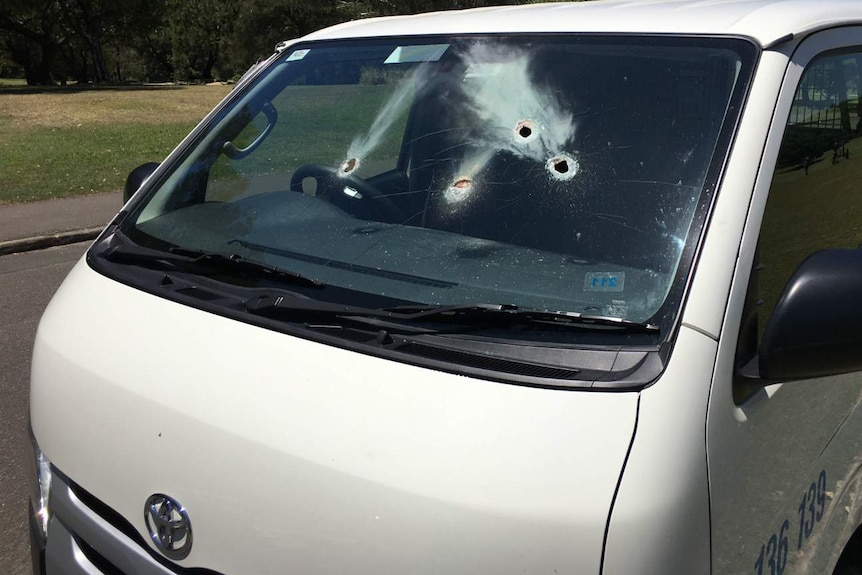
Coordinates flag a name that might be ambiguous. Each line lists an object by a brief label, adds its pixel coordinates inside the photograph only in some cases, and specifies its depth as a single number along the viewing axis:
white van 1.41
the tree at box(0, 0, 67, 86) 38.44
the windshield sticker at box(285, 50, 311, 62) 2.76
